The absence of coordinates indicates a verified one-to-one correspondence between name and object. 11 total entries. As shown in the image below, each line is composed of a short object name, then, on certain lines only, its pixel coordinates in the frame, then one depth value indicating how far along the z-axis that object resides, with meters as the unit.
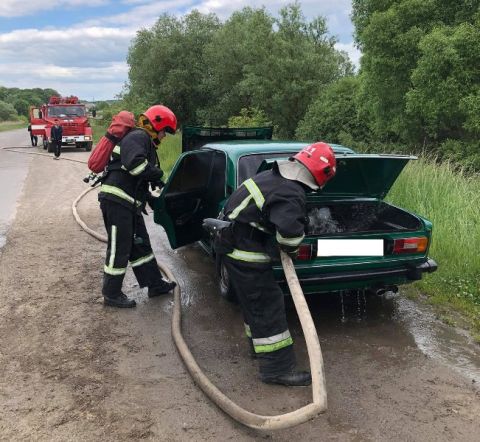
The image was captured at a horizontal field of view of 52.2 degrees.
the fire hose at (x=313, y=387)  2.49
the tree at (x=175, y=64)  28.59
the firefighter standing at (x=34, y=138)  25.39
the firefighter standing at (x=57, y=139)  18.97
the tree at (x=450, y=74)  9.70
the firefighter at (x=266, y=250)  2.95
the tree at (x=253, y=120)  18.96
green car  3.72
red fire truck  21.86
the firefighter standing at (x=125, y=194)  4.25
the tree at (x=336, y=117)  16.75
